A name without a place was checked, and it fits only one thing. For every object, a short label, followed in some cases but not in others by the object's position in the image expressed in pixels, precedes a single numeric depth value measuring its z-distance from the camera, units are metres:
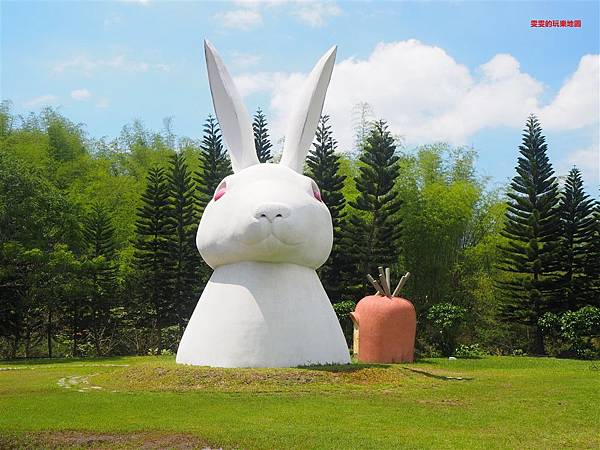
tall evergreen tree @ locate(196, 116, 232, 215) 23.39
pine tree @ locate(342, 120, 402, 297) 22.08
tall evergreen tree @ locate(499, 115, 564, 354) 20.66
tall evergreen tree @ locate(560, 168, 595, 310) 20.75
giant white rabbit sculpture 10.21
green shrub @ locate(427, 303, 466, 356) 18.11
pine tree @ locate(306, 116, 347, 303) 22.33
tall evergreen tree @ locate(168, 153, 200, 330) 22.61
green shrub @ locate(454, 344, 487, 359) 17.77
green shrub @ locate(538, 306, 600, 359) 17.91
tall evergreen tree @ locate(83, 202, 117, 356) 21.88
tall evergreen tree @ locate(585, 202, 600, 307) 20.77
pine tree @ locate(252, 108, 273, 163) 24.73
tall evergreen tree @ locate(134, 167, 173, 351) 22.52
